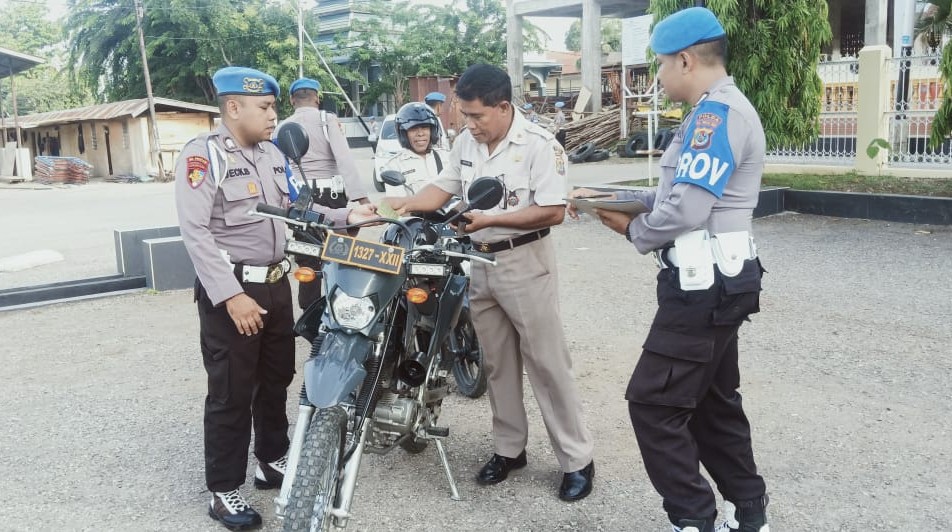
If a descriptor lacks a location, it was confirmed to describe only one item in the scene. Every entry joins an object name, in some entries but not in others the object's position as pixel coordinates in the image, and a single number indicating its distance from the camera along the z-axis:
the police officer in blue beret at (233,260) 3.29
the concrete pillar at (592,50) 25.81
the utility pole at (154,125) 26.88
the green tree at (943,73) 10.23
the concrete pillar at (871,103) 12.69
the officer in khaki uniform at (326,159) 6.18
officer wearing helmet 5.25
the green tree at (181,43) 34.91
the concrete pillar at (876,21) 19.45
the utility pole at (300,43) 31.88
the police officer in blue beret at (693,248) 2.66
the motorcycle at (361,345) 2.77
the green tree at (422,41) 39.56
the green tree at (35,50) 56.09
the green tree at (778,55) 12.15
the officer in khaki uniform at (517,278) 3.50
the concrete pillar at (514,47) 28.36
